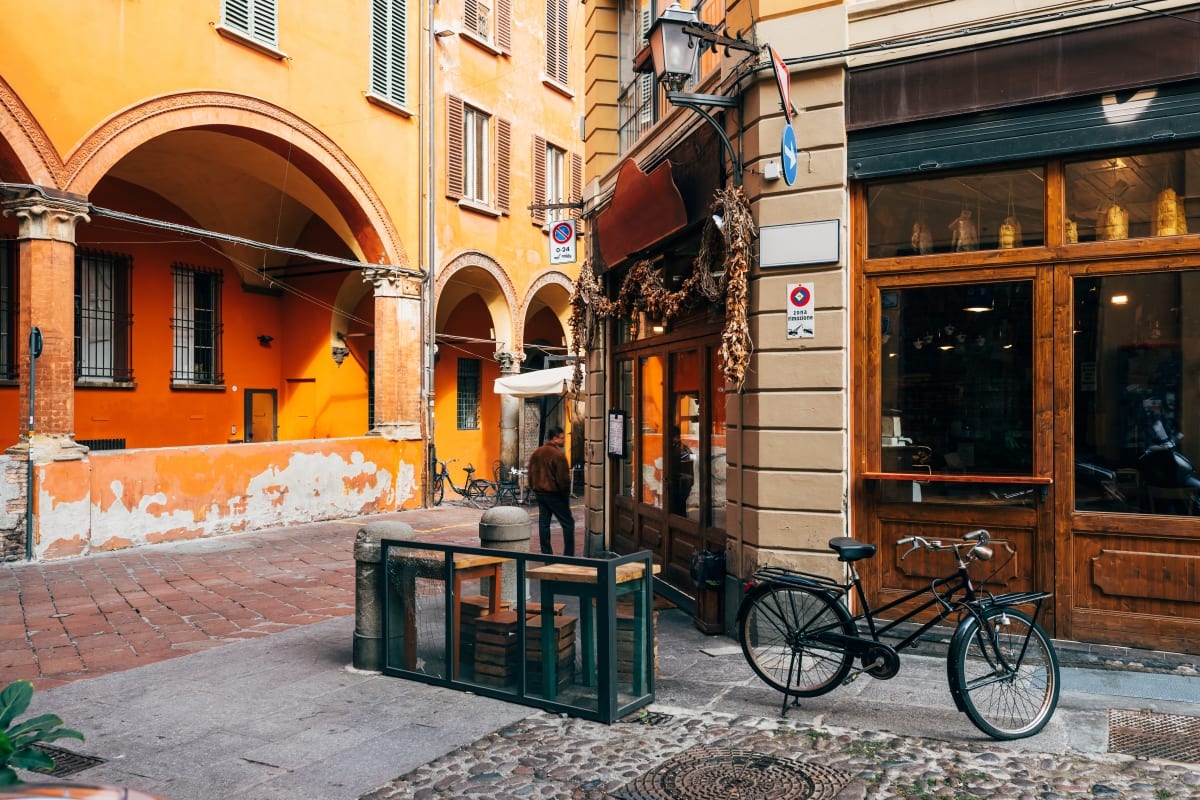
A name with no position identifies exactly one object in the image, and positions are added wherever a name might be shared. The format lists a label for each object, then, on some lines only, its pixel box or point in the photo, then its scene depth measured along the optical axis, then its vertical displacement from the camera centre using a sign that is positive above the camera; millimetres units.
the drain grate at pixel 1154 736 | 4762 -1769
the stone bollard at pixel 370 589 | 6324 -1245
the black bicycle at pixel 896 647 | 5035 -1372
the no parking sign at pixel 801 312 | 6973 +661
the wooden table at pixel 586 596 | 5434 -1126
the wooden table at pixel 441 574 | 5820 -1076
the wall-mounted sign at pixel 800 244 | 6926 +1168
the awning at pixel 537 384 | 17172 +356
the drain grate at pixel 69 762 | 4684 -1807
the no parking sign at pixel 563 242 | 12430 +2120
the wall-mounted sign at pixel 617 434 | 10656 -353
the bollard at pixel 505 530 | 6621 -891
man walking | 11398 -1001
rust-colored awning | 8586 +1859
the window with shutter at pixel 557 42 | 22266 +8599
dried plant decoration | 7102 +1023
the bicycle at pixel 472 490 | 17897 -1721
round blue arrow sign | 6750 +1776
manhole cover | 4324 -1787
